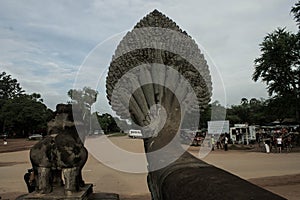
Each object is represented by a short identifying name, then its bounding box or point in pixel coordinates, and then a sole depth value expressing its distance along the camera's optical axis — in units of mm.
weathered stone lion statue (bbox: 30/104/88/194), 4996
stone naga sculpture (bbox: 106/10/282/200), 2637
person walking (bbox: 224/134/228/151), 29766
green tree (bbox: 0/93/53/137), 66438
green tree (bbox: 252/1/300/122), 30750
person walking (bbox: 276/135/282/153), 26000
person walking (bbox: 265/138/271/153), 25203
